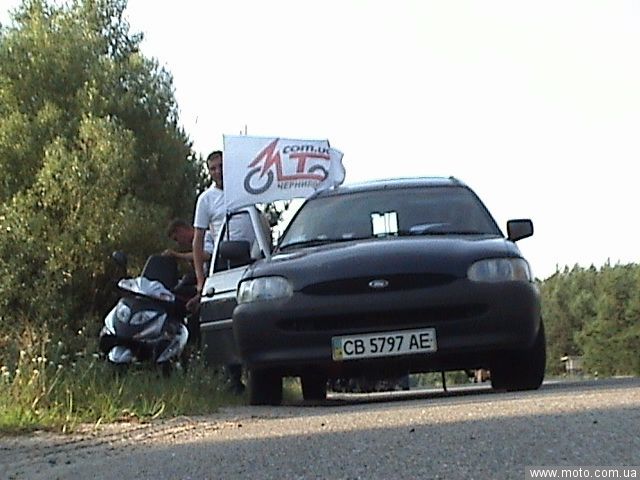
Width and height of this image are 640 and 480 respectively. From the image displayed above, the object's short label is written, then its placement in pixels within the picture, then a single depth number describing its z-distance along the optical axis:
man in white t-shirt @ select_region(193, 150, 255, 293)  11.48
